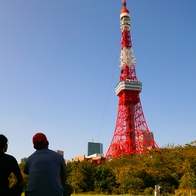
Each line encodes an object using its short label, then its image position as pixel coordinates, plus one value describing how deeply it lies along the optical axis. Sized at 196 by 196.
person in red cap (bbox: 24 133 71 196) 2.92
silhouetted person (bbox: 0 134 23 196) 2.99
